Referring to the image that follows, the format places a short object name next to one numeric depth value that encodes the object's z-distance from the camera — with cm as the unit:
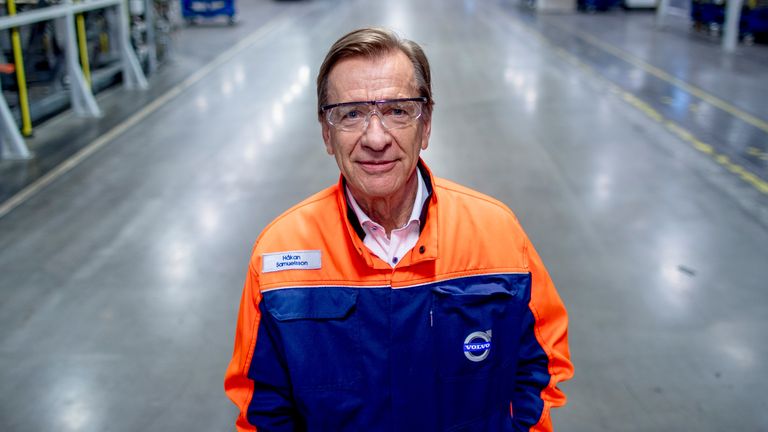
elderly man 195
